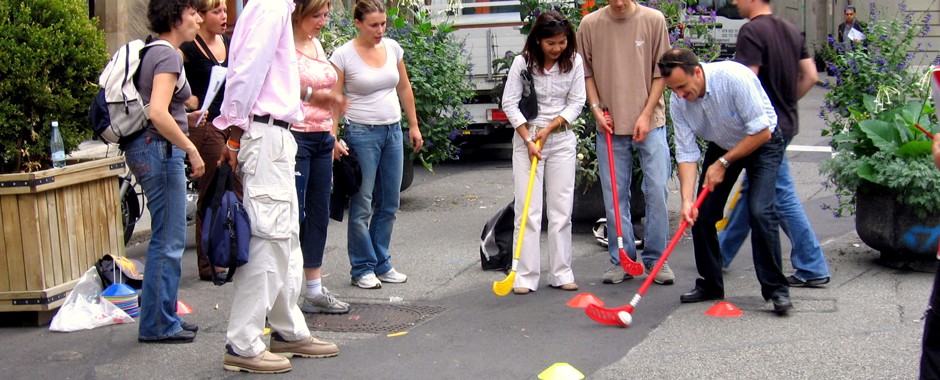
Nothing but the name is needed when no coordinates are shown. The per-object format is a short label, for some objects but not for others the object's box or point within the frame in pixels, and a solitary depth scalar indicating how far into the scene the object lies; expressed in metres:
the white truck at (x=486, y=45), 12.09
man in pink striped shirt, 4.66
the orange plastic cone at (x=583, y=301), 5.94
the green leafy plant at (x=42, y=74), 5.53
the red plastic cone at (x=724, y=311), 5.66
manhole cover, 5.62
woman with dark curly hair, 5.13
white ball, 5.40
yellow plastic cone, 4.70
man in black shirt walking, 5.97
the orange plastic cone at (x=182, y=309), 6.00
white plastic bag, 5.61
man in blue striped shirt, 5.46
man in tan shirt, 6.40
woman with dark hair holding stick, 6.23
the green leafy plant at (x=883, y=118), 6.28
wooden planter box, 5.52
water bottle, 5.66
